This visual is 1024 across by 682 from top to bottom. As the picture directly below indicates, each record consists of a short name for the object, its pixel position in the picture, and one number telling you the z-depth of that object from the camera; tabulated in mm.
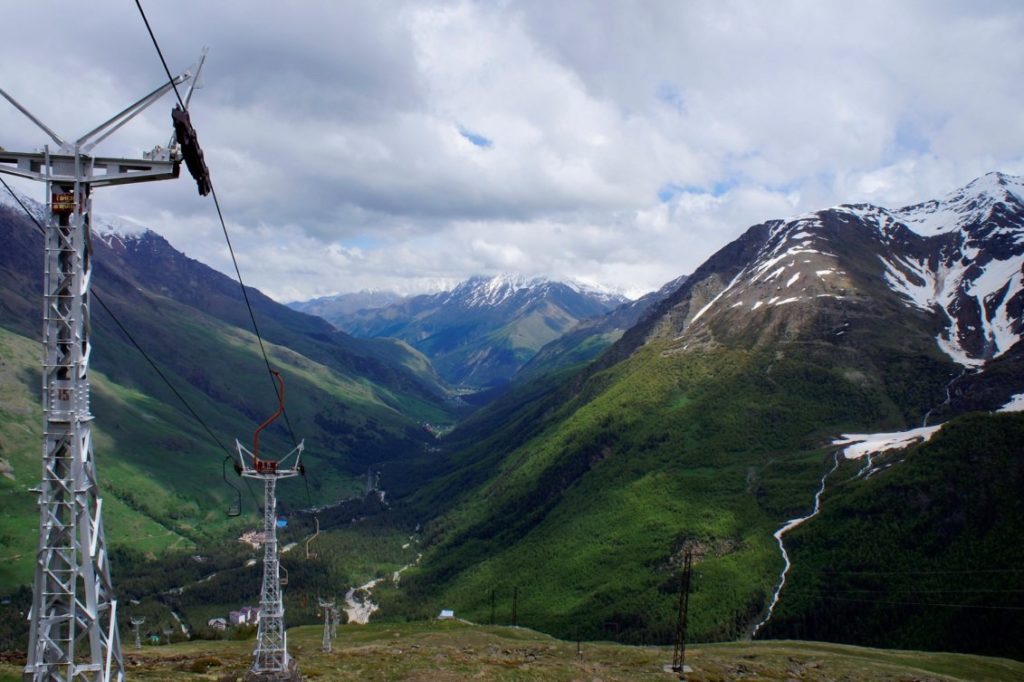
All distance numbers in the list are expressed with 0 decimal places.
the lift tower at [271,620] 49375
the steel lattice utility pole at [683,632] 66812
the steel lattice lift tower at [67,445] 21109
